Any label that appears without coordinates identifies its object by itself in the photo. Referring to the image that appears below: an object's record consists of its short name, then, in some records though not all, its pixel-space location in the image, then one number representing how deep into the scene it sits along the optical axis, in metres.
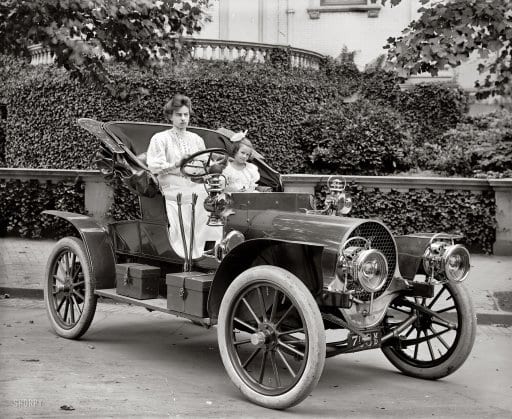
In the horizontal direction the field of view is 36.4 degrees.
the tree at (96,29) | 8.61
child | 6.58
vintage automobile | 4.86
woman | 6.40
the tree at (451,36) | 7.94
